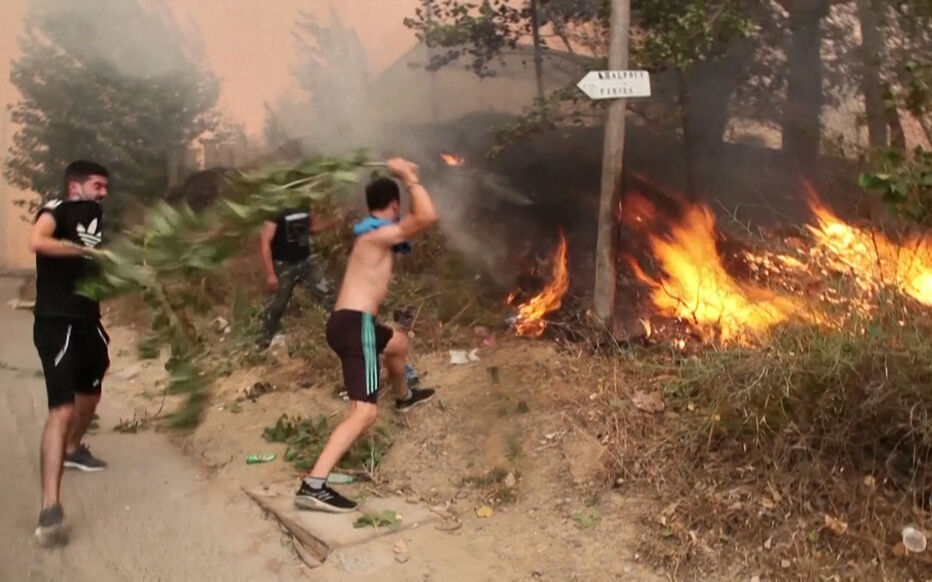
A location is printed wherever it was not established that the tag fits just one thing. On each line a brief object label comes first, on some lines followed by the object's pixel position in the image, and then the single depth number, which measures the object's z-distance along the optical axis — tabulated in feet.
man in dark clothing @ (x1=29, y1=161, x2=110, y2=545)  13.30
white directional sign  18.33
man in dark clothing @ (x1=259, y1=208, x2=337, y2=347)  19.44
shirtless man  14.48
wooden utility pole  19.10
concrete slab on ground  13.10
